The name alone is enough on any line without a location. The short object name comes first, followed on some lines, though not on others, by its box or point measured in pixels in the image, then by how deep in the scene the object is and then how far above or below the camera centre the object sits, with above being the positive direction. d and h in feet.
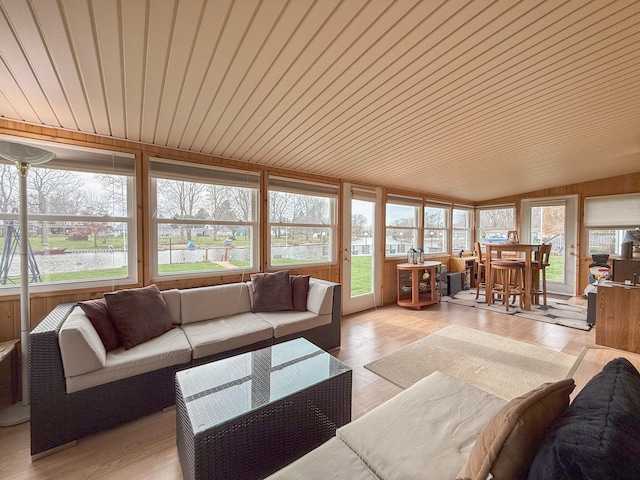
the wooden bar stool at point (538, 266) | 14.98 -1.75
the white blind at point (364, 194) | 14.58 +2.26
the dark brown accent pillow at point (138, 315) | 6.91 -2.10
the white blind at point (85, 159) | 7.73 +2.34
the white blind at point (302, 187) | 11.99 +2.24
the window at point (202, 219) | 9.53 +0.64
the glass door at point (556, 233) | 18.63 +0.10
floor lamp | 6.29 -1.06
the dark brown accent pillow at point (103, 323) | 6.57 -2.12
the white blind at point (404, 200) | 16.62 +2.18
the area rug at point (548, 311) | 12.92 -4.10
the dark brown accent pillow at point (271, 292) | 9.76 -2.07
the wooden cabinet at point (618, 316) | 9.14 -2.82
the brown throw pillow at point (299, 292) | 9.96 -2.10
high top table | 14.55 -1.04
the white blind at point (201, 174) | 9.37 +2.30
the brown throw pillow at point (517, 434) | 2.24 -1.73
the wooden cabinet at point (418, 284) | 15.51 -2.97
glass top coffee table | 4.15 -2.96
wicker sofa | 5.41 -2.90
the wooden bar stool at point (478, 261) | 17.09 -1.73
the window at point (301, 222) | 12.11 +0.63
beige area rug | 7.79 -4.13
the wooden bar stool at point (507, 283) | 14.99 -2.91
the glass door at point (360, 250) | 14.39 -0.81
